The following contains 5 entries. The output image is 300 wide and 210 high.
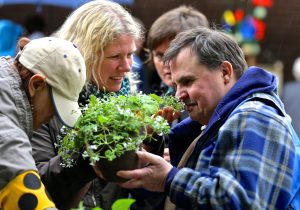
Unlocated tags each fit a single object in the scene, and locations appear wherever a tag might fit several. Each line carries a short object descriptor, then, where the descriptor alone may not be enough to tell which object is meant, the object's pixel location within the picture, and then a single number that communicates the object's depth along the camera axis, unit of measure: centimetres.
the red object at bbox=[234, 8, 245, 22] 1165
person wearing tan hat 347
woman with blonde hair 485
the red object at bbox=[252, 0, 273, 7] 1175
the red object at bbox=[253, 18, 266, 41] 1209
